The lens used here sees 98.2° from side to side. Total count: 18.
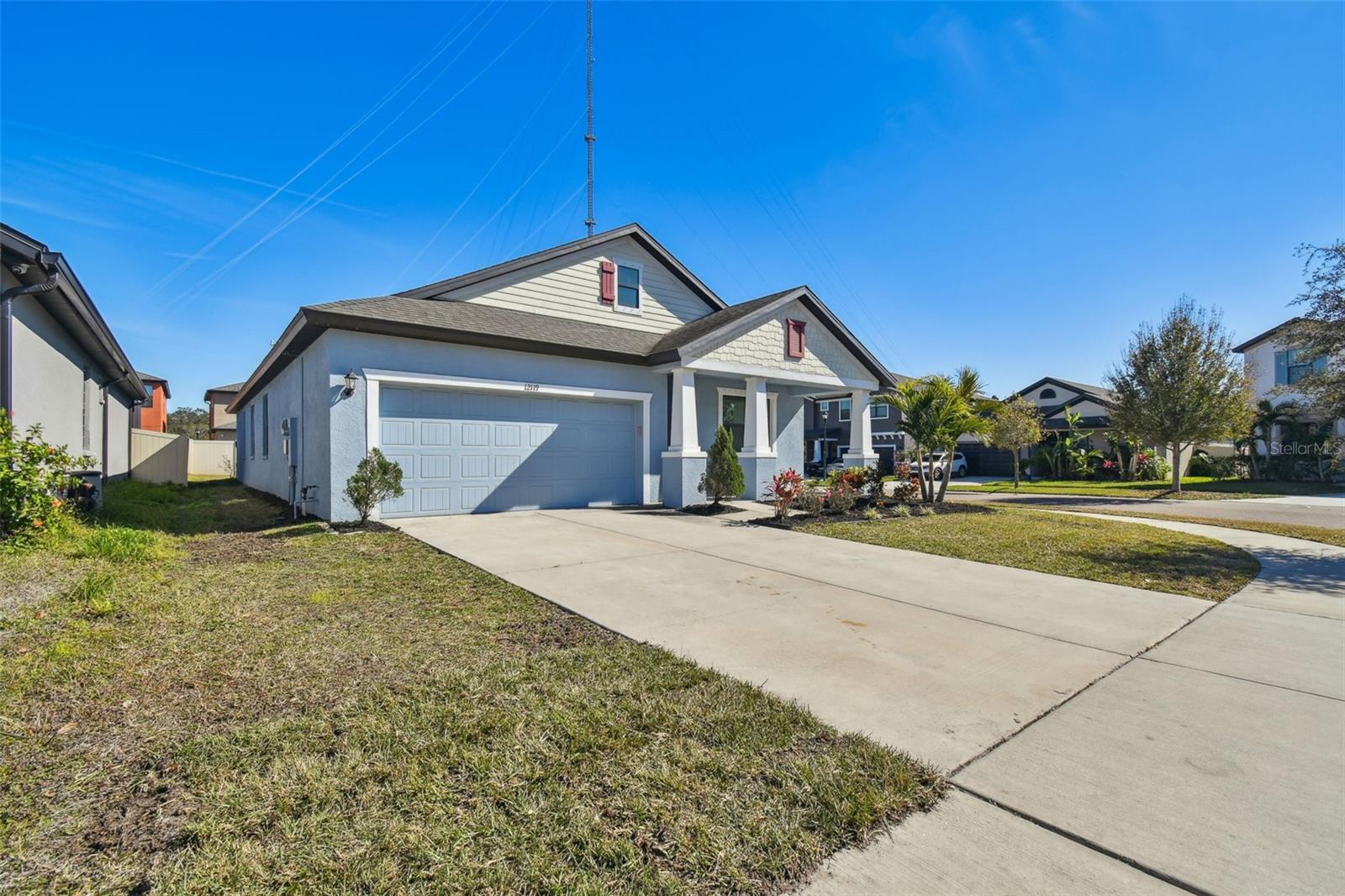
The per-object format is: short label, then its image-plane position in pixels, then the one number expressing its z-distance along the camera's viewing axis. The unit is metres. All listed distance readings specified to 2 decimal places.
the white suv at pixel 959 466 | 32.34
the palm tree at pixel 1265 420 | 21.78
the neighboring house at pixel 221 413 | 38.91
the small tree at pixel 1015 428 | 22.50
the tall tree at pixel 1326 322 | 8.19
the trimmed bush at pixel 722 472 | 11.50
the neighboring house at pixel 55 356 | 7.39
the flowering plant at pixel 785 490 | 10.34
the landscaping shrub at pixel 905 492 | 12.24
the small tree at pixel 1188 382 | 17.12
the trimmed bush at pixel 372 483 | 8.89
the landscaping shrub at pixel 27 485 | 6.15
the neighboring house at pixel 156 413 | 34.78
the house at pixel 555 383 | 9.86
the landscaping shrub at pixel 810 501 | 10.88
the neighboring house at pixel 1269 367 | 24.97
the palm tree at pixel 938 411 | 11.85
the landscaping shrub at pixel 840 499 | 11.05
